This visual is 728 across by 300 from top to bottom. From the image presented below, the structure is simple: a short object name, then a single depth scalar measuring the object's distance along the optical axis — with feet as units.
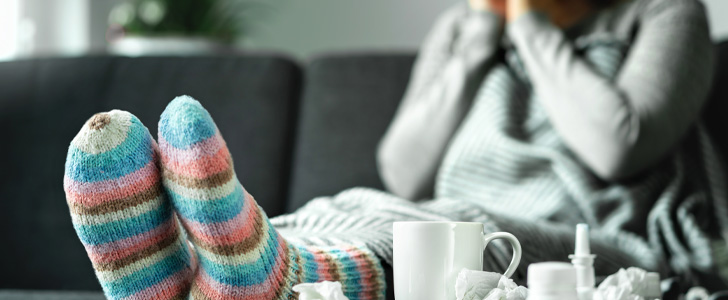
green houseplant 6.98
